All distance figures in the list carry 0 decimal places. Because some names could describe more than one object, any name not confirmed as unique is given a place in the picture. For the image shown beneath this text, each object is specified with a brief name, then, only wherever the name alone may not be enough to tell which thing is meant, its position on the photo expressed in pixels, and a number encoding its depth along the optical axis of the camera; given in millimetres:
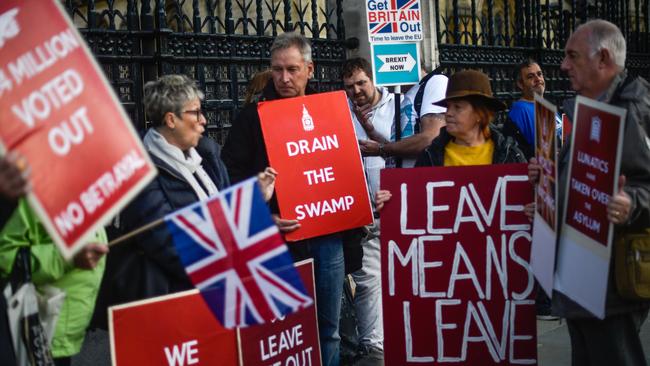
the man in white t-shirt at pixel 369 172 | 7188
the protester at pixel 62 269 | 4328
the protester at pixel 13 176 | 3316
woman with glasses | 4938
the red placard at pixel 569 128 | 4852
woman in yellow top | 5613
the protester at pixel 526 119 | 8742
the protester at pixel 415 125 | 6867
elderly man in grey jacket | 4555
